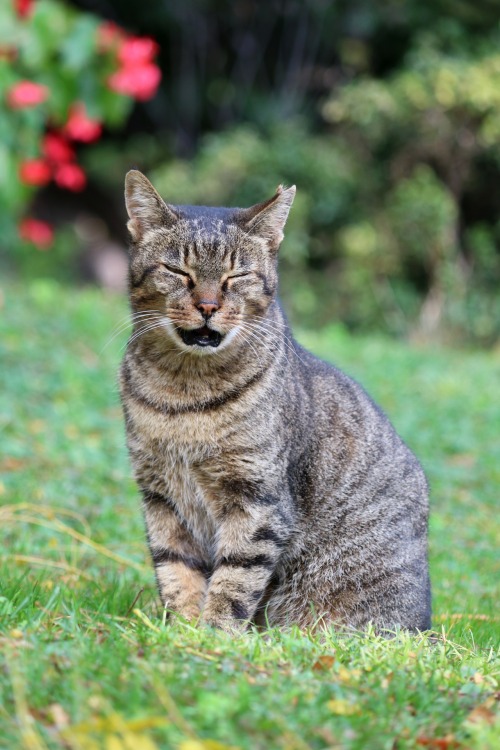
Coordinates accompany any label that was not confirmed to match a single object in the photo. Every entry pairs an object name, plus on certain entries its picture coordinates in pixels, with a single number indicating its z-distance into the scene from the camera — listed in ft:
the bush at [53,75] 51.93
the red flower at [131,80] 56.85
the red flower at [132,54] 56.75
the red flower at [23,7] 54.47
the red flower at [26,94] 53.42
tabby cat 21.98
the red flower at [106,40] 56.54
